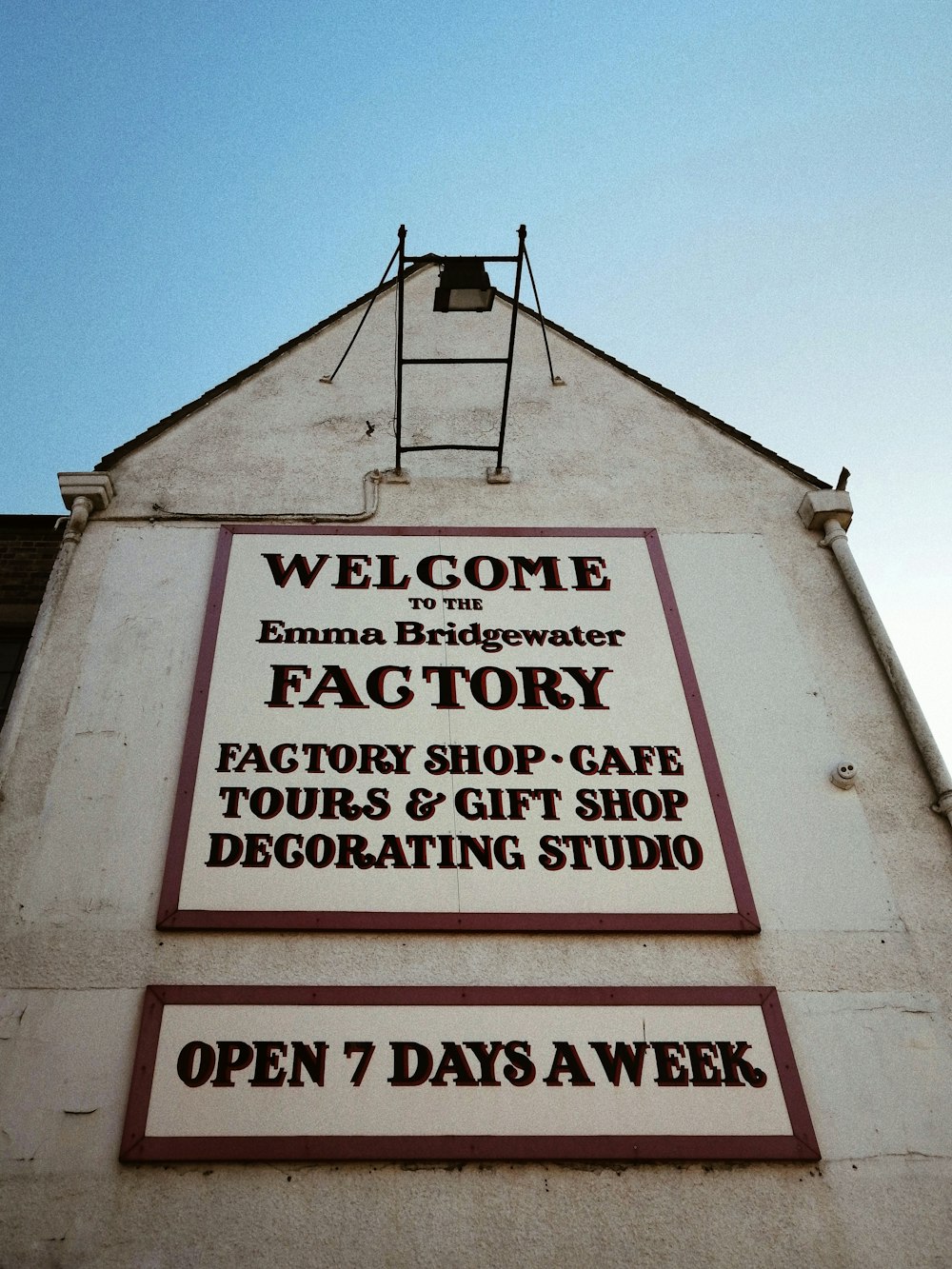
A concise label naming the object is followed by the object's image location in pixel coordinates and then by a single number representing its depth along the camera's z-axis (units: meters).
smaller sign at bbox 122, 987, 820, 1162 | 4.27
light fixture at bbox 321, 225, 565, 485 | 6.85
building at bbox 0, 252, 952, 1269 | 4.20
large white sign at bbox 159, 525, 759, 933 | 5.00
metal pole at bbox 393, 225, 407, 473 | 6.73
